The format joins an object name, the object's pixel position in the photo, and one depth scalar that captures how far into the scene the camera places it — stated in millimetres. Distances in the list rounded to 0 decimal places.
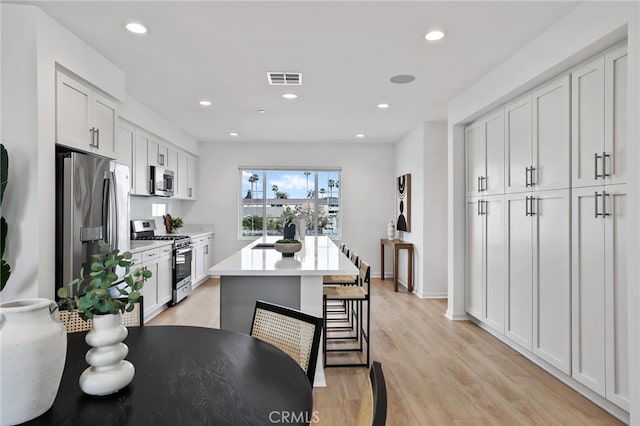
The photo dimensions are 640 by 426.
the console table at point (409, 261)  5820
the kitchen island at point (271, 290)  2541
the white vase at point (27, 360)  840
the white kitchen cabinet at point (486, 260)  3531
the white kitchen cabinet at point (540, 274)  2648
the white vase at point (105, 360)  1012
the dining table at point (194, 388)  928
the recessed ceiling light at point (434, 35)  2679
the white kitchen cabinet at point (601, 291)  2184
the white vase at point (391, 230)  6682
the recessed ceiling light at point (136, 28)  2584
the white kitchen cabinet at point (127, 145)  4133
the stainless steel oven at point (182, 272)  4852
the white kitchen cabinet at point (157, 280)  4082
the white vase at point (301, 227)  4431
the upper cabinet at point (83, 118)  2578
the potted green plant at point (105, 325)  997
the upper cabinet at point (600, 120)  2186
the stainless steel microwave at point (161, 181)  4922
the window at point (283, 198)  7066
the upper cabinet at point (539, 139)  2645
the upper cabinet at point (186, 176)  5980
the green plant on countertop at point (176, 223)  6162
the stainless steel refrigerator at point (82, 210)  2523
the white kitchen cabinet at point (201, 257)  5782
